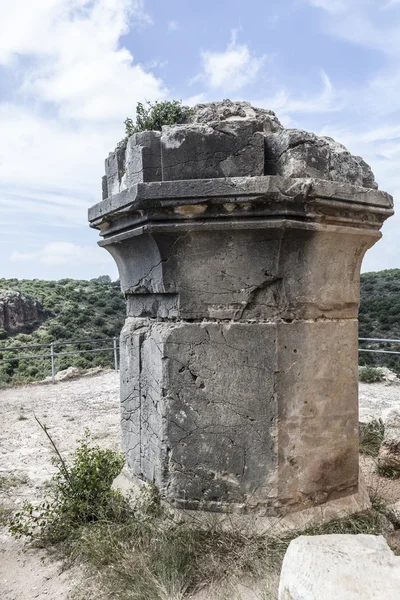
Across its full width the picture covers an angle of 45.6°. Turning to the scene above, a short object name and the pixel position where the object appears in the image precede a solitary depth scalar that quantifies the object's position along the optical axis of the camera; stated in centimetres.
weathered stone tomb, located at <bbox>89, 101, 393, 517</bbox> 257
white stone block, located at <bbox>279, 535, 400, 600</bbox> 156
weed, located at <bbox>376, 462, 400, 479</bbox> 382
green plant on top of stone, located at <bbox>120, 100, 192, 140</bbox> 303
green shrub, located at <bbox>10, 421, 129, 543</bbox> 284
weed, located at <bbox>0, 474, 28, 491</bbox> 404
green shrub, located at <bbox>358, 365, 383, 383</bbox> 922
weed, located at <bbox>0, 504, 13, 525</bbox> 325
